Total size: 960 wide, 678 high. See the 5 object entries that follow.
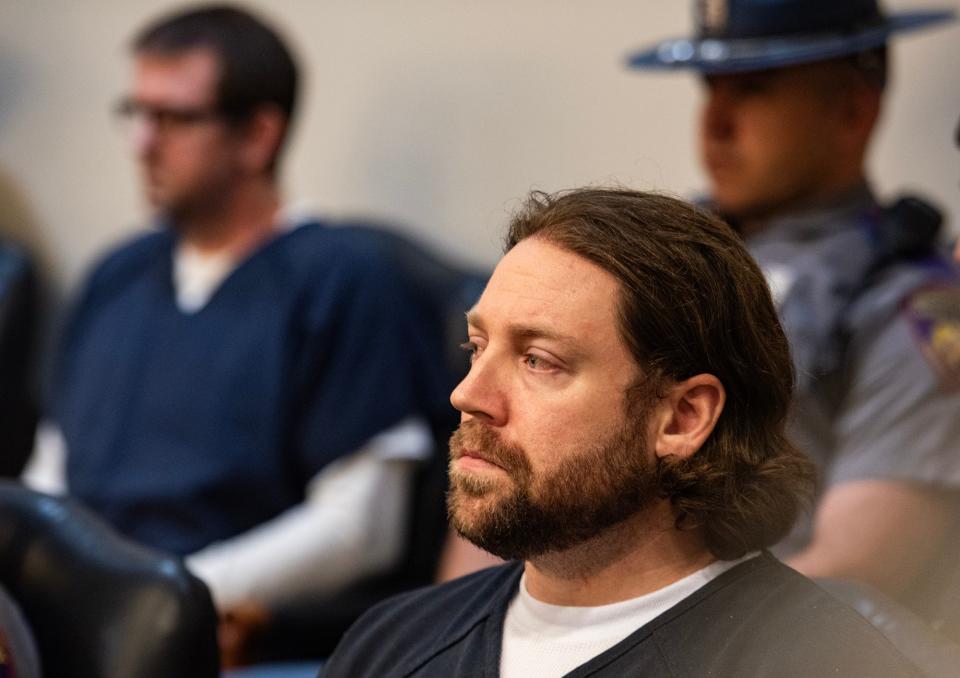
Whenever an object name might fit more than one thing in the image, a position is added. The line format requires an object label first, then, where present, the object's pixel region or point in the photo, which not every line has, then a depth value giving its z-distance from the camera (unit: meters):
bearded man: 3.89
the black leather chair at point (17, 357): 6.22
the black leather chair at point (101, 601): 4.13
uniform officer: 4.35
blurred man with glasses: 4.84
